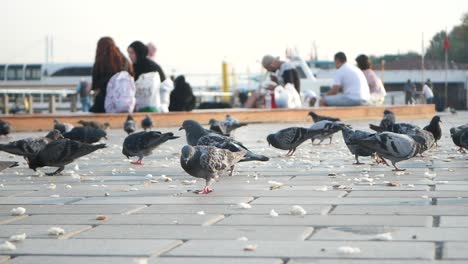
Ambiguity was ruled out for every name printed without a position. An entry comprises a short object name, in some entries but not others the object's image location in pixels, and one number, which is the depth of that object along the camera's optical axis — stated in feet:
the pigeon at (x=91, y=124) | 59.72
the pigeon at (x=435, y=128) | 42.83
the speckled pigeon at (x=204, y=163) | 25.77
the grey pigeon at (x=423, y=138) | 34.24
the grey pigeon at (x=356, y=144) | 33.83
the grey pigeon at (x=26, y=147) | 35.14
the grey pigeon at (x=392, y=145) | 31.07
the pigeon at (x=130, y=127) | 57.67
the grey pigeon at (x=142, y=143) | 37.40
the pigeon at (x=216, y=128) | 47.19
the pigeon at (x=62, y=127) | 51.04
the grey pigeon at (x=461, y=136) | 36.70
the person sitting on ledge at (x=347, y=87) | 81.41
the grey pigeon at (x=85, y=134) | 44.77
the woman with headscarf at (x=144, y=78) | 73.77
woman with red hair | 70.44
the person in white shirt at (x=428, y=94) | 155.36
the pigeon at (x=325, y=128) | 44.19
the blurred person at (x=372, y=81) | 89.35
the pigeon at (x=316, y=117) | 58.05
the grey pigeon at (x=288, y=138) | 39.83
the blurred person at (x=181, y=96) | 85.35
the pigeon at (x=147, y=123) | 63.46
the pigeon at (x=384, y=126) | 42.60
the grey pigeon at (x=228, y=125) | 49.33
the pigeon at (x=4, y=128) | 62.13
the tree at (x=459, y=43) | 326.03
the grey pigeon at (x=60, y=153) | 32.53
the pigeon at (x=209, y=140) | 29.99
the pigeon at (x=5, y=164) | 27.73
